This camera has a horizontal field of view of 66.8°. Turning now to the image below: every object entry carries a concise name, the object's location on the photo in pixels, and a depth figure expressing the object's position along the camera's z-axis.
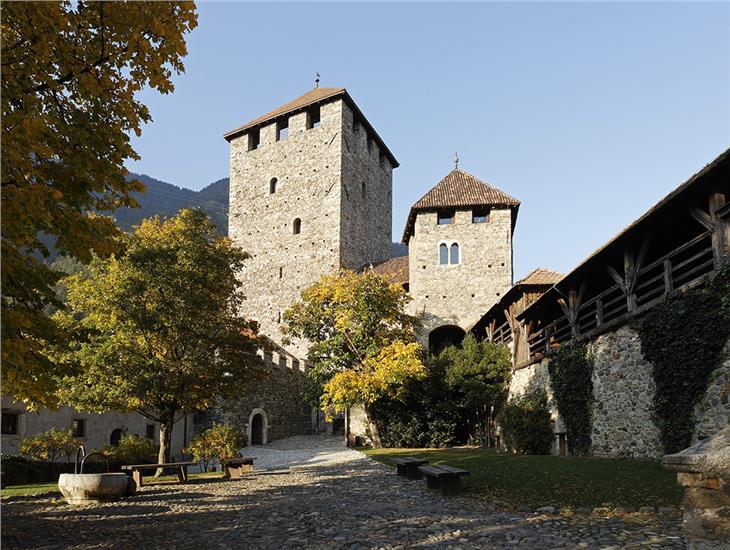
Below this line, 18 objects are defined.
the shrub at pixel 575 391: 14.45
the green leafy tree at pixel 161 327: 14.91
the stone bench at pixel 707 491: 3.98
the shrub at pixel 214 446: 17.25
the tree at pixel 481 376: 22.11
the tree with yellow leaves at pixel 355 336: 20.75
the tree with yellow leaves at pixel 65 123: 5.33
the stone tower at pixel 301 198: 36.06
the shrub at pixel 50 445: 16.11
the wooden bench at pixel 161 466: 12.50
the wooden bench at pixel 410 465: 11.93
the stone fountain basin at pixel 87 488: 9.80
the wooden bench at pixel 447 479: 9.09
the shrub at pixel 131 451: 17.83
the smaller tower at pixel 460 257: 27.34
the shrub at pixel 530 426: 16.67
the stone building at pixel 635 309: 9.90
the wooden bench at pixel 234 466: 14.54
